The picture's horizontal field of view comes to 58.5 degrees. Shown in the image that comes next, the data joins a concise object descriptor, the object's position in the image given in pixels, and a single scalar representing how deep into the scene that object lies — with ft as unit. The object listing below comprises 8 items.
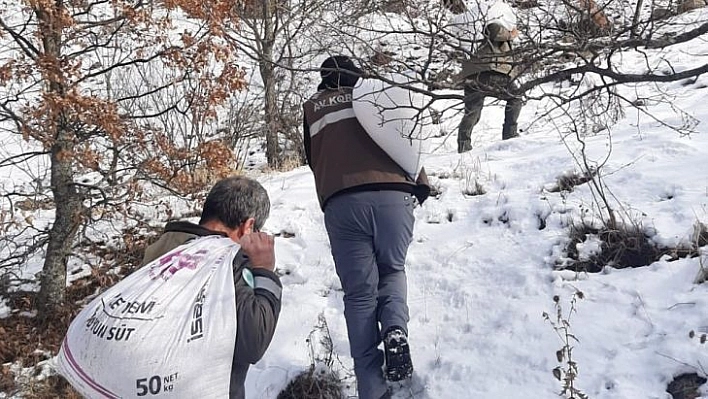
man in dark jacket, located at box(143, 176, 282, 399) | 6.49
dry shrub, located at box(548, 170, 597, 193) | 15.99
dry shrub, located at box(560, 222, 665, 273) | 12.78
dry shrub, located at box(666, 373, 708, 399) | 9.61
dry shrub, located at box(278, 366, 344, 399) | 11.94
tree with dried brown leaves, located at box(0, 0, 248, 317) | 14.29
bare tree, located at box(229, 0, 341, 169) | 28.76
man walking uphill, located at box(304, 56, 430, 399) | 10.43
